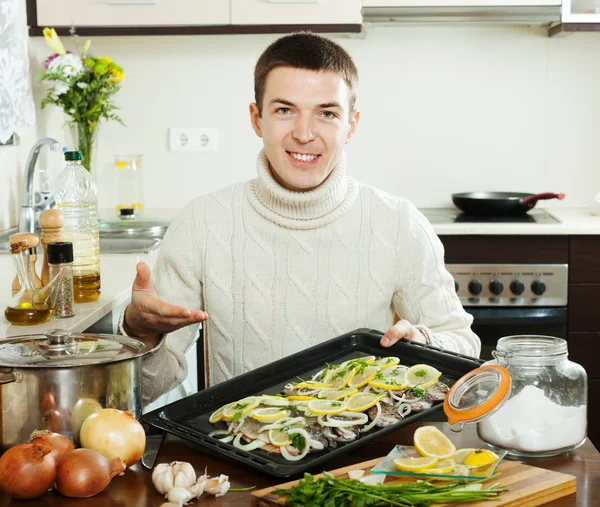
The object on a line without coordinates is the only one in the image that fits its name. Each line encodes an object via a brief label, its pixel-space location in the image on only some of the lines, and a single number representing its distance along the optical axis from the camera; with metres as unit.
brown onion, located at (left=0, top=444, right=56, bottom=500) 1.07
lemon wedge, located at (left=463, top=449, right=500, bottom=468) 1.13
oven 3.15
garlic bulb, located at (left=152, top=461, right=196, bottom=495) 1.09
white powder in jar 1.21
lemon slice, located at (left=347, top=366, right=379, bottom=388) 1.41
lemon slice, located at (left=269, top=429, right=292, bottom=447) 1.21
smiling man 1.92
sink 3.01
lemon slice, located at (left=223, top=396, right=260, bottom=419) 1.29
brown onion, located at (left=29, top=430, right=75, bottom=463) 1.10
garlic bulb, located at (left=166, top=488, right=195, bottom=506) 1.07
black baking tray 1.17
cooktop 3.25
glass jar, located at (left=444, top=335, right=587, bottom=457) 1.20
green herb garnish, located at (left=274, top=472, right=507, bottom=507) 1.01
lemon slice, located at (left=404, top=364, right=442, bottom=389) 1.40
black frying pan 3.31
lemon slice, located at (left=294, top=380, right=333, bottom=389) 1.40
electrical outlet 3.71
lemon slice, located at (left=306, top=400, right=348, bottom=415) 1.27
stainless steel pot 1.17
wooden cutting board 1.05
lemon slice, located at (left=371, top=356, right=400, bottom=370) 1.48
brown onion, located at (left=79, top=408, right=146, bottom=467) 1.15
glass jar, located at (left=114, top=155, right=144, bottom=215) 3.65
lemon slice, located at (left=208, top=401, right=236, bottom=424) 1.30
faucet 2.81
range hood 3.26
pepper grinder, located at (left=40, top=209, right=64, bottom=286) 1.89
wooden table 1.09
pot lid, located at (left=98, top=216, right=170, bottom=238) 3.16
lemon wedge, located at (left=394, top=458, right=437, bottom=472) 1.10
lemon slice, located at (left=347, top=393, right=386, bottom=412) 1.30
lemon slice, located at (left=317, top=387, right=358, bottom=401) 1.35
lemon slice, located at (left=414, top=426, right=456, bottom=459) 1.16
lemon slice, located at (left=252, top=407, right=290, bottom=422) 1.26
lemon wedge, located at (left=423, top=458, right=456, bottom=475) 1.10
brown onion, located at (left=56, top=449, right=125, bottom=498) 1.08
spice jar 1.74
